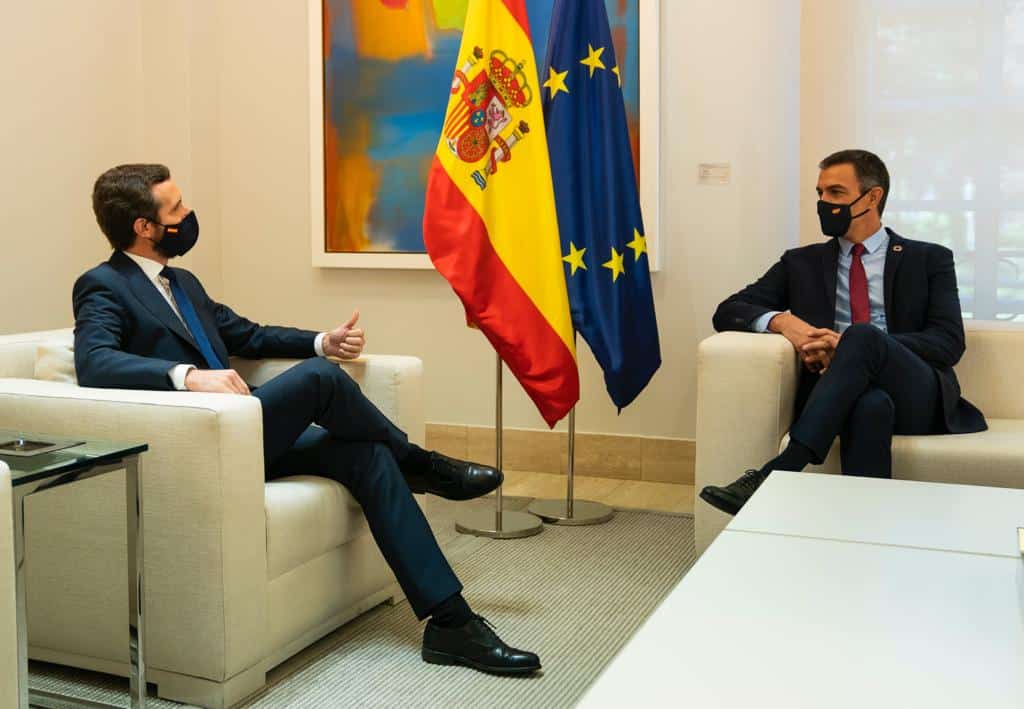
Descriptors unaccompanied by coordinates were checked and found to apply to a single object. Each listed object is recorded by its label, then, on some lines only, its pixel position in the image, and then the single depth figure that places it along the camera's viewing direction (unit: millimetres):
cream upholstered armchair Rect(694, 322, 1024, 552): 3111
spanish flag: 3613
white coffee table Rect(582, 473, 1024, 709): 1262
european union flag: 3826
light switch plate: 4430
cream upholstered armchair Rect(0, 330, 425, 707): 2352
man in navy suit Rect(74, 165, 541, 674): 2643
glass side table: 1904
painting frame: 4434
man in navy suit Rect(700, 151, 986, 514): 3076
